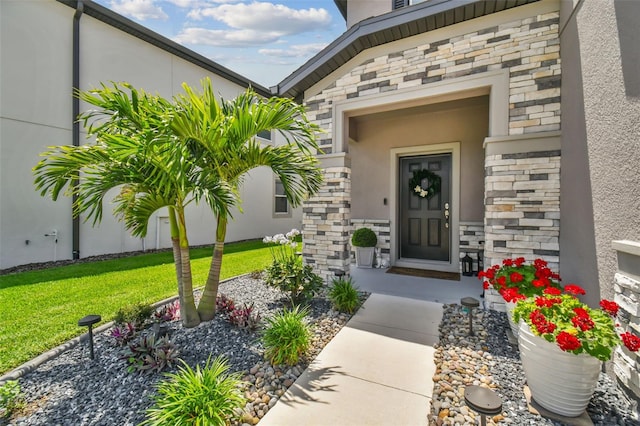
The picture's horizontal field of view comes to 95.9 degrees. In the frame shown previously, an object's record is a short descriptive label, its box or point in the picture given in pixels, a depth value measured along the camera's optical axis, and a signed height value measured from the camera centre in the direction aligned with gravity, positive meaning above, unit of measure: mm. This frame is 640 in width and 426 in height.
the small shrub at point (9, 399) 2035 -1344
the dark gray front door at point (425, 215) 5918 -65
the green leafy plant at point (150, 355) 2492 -1267
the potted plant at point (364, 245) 6105 -704
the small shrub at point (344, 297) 3783 -1137
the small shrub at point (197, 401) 1776 -1240
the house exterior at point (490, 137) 2291 +1024
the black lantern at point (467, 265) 5430 -1008
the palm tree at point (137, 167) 2418 +402
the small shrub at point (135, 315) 3105 -1127
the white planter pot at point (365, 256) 6184 -950
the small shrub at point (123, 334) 2891 -1236
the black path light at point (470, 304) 3020 -974
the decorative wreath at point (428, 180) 5945 +593
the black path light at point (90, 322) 2610 -1003
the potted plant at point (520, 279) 2896 -706
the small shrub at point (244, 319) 3174 -1200
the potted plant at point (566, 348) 1825 -903
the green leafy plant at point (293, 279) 3979 -941
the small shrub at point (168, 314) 3266 -1184
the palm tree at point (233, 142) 2570 +688
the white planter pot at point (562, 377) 1889 -1111
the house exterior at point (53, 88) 5930 +2682
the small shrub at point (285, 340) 2582 -1178
